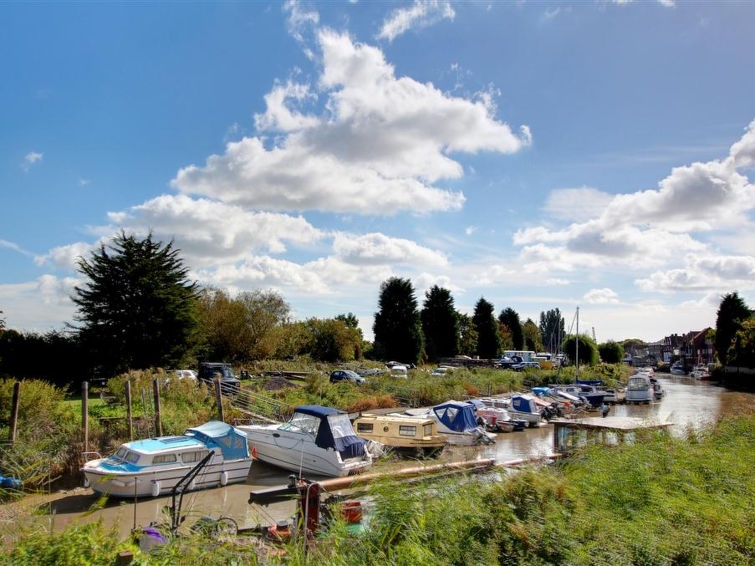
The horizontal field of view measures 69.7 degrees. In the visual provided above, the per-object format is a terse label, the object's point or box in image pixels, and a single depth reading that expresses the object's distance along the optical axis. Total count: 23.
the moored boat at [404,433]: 21.62
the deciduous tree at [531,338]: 119.62
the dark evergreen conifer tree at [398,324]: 68.31
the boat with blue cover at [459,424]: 24.98
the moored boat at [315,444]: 18.05
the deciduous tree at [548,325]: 157.00
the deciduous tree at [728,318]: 79.56
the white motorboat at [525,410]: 32.91
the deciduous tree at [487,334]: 85.62
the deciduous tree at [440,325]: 77.56
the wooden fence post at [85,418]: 16.96
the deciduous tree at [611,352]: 83.75
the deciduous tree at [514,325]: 105.25
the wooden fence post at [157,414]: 18.91
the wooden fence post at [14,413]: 16.77
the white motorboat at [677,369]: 102.11
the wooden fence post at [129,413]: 18.45
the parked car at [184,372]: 33.19
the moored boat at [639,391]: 47.41
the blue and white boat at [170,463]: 15.14
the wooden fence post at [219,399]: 21.42
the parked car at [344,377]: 39.19
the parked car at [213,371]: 33.18
